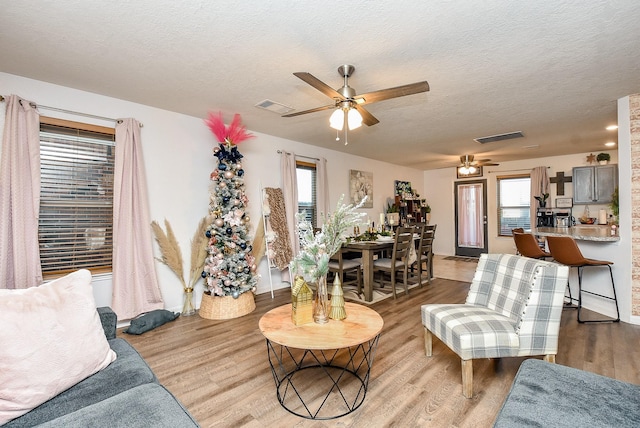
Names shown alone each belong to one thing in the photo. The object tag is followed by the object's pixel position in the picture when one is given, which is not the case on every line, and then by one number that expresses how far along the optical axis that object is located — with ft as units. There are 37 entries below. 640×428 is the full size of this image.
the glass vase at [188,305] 12.22
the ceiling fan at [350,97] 7.31
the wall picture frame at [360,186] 21.08
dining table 13.66
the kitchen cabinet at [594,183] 17.19
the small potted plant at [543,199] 21.35
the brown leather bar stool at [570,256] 10.82
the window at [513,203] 23.70
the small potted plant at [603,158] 17.65
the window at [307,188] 17.76
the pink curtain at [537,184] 22.00
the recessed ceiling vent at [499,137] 16.04
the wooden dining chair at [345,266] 14.28
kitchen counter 11.07
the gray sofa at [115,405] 3.47
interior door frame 25.44
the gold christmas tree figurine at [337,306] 6.63
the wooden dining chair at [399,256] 13.98
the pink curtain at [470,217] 25.85
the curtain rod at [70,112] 9.33
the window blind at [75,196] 9.73
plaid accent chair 6.44
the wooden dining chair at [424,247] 15.85
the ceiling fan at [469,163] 21.06
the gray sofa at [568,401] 3.52
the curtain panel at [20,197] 8.68
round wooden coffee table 5.72
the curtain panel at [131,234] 10.59
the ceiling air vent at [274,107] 11.41
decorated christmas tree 11.82
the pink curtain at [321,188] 18.38
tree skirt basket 11.66
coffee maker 19.29
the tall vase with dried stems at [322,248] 6.35
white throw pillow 3.92
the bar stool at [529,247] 12.64
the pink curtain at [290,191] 16.29
